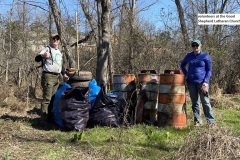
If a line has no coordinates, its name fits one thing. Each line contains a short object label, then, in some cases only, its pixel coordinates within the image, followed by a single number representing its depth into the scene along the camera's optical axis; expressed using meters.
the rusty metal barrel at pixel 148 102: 6.61
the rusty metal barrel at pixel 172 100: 6.24
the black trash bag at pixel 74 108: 5.95
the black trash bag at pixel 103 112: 6.19
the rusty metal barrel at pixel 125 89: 6.80
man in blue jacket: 6.36
